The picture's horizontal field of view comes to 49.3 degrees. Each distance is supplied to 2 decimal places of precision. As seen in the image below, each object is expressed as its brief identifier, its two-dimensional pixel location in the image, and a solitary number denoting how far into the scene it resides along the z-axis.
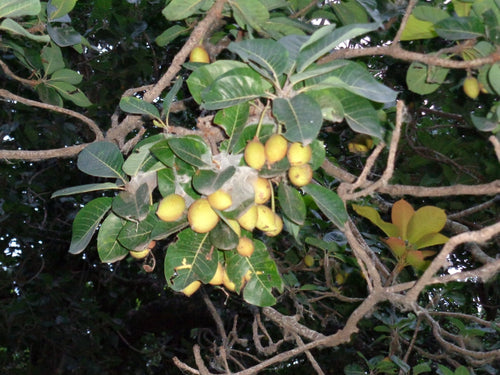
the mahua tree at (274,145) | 0.94
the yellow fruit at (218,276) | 1.11
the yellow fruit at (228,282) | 1.13
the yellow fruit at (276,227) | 1.01
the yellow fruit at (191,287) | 1.07
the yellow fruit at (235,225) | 0.98
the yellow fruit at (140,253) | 1.12
